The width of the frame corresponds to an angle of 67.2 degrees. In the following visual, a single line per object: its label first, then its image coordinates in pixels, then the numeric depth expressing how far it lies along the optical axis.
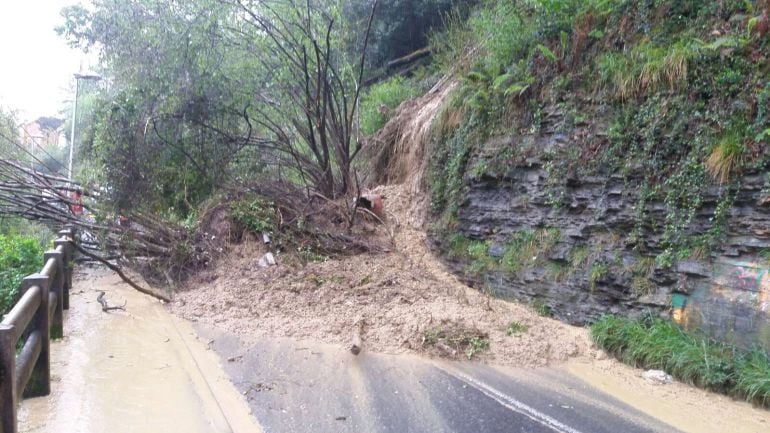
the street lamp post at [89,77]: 13.72
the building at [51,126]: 35.22
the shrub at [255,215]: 10.51
